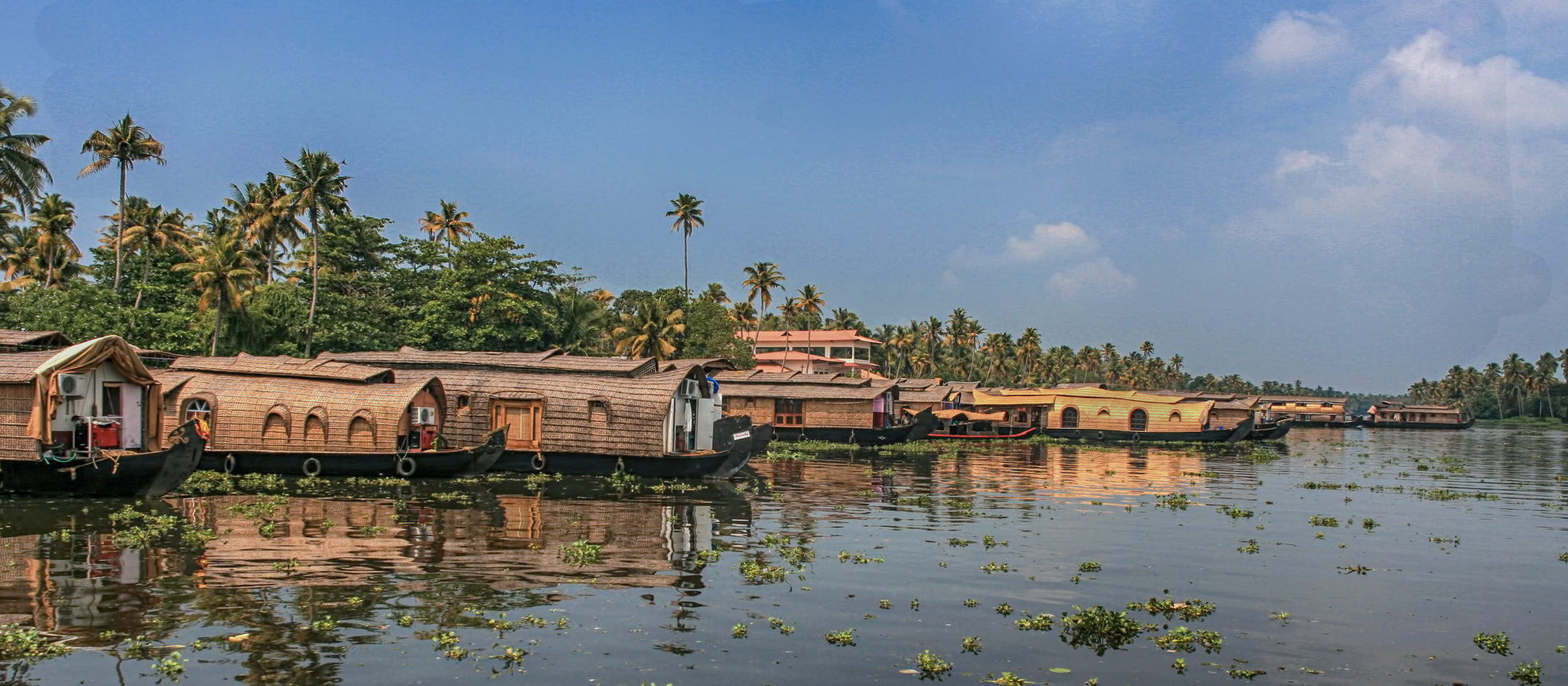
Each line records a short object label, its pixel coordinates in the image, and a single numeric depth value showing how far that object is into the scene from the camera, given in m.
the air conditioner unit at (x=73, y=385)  20.73
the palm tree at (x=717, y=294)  97.12
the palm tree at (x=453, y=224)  63.84
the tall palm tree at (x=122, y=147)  43.31
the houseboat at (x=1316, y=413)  94.38
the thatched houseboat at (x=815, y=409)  45.81
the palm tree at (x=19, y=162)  37.12
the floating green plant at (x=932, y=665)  10.29
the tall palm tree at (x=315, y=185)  45.62
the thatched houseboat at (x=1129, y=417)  54.31
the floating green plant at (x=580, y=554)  15.29
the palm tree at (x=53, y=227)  51.66
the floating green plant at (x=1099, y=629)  11.53
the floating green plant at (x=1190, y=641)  11.44
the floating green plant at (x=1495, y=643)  11.64
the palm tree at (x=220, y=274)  39.59
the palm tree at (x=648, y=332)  61.56
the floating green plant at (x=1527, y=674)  10.57
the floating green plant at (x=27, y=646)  9.80
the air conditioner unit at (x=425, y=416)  26.88
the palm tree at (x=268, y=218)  48.84
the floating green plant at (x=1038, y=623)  12.12
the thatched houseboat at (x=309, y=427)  25.19
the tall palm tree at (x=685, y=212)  76.38
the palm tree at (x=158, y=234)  49.34
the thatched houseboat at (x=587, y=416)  27.09
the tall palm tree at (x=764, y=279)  82.56
